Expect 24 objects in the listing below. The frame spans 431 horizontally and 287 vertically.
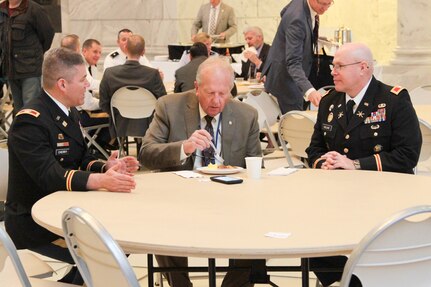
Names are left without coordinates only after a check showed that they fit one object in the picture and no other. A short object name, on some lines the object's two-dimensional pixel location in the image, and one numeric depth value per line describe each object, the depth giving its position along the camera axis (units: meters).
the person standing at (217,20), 15.37
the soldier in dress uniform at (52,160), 4.27
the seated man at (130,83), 9.25
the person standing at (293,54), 7.29
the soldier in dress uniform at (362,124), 4.93
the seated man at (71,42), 10.04
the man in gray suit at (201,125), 5.00
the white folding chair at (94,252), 2.86
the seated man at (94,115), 9.80
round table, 3.14
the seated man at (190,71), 9.23
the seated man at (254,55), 11.46
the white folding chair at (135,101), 9.12
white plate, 4.59
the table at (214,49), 12.94
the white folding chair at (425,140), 5.85
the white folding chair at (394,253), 2.95
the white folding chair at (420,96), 8.03
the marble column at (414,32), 11.66
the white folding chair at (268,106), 7.68
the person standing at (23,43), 10.10
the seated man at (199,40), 10.74
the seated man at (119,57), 11.30
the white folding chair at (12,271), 3.34
